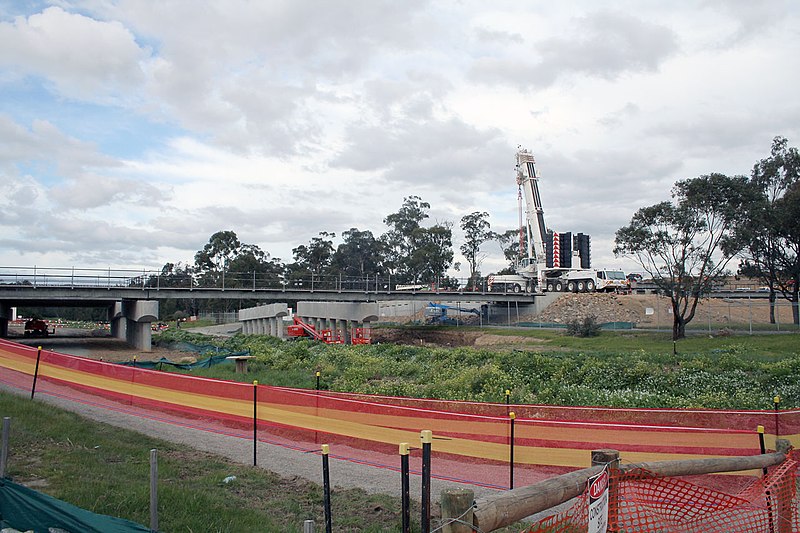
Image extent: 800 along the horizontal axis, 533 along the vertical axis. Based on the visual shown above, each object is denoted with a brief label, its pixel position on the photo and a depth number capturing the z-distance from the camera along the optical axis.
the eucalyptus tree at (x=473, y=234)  102.19
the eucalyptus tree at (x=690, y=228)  35.97
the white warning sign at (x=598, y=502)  4.37
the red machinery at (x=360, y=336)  52.58
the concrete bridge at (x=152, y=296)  43.44
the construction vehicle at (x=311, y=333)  55.53
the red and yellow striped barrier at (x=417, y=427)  8.98
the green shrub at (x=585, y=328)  42.28
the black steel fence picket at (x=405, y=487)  4.76
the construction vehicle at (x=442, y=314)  65.56
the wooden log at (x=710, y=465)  5.37
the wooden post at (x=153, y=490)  5.93
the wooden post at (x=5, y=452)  6.81
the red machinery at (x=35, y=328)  57.53
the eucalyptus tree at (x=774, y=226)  37.38
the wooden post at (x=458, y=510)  3.71
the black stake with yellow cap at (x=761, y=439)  8.07
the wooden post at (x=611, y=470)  4.89
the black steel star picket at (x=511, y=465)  9.08
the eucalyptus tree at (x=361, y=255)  111.69
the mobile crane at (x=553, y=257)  58.81
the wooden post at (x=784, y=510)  6.23
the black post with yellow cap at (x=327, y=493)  5.71
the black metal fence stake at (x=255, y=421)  10.91
